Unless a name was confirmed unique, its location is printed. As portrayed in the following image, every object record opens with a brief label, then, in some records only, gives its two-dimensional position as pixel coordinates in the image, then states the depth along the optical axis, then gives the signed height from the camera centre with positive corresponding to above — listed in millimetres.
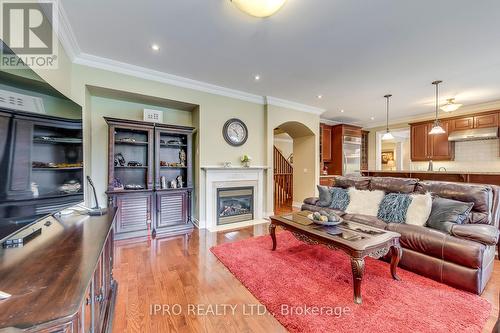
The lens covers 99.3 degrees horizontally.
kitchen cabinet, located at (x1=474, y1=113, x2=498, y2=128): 4918 +1083
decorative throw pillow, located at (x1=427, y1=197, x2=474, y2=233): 2371 -551
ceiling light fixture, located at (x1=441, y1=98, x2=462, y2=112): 4611 +1302
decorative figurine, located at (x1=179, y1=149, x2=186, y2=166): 4238 +211
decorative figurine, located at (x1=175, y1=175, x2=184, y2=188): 4074 -279
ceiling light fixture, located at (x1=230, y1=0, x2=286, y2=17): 1714 +1328
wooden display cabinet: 3450 -194
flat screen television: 992 +106
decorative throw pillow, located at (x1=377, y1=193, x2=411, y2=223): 2772 -558
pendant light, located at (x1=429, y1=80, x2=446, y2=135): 4269 +753
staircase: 6926 -465
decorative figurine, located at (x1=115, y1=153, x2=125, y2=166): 3617 +151
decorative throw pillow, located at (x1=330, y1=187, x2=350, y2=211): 3520 -545
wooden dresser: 658 -446
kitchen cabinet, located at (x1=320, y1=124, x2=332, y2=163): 6750 +783
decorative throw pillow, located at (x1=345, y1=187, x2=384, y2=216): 3170 -546
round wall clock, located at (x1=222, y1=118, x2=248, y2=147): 4422 +755
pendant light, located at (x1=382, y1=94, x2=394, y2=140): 4752 +751
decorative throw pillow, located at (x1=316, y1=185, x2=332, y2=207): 3723 -533
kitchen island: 3994 -202
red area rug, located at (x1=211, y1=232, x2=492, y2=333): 1608 -1179
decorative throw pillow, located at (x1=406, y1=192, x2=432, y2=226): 2576 -538
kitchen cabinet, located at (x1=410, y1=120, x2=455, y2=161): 5707 +612
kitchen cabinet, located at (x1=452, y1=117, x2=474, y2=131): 5249 +1081
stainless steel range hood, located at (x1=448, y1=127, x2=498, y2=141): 4870 +763
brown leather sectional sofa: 1986 -772
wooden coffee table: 1847 -717
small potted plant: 4539 +154
